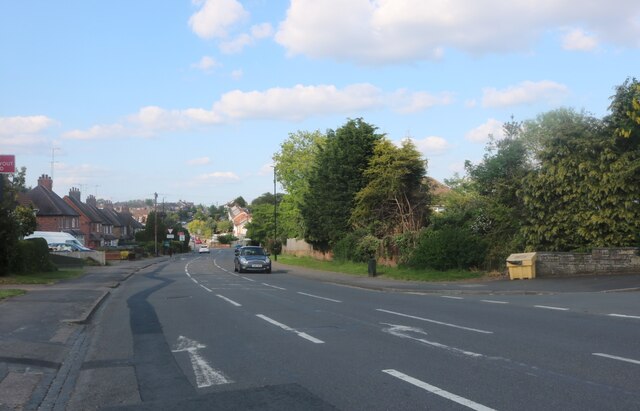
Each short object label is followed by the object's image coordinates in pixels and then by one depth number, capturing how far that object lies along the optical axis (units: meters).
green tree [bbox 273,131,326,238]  73.44
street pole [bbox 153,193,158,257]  84.50
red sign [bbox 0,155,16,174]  15.33
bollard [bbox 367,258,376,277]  31.75
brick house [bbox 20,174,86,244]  73.06
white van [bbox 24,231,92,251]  55.01
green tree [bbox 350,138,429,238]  38.56
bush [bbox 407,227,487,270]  28.61
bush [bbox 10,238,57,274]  31.02
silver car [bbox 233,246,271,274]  38.78
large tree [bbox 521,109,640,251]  23.06
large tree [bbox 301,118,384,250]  45.25
